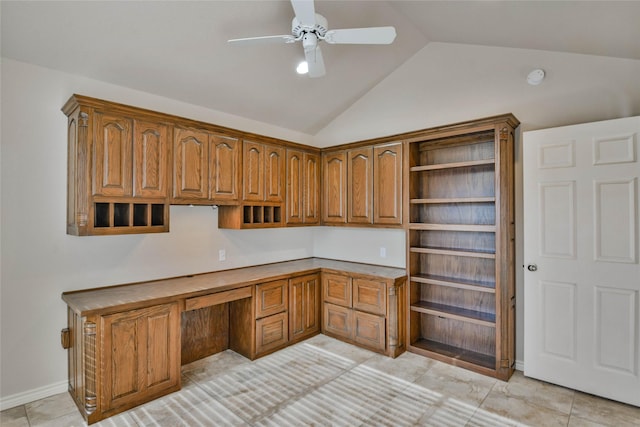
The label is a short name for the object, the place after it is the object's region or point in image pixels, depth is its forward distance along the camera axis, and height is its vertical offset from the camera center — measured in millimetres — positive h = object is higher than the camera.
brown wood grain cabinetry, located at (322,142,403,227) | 3795 +358
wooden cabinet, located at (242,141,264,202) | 3641 +488
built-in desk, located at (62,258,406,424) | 2480 -1011
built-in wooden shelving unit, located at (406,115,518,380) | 3076 -316
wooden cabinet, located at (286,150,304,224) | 4137 +353
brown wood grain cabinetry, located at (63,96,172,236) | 2562 +380
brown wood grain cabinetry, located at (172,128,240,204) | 3094 +469
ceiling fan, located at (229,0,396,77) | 2139 +1199
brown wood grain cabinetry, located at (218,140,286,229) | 3643 +285
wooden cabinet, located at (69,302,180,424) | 2438 -1112
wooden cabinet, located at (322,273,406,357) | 3564 -1082
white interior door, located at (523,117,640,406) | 2617 -357
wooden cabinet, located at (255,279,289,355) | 3488 -1082
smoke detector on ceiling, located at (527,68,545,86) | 3055 +1270
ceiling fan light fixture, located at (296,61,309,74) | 2679 +1205
